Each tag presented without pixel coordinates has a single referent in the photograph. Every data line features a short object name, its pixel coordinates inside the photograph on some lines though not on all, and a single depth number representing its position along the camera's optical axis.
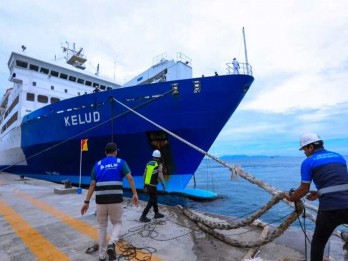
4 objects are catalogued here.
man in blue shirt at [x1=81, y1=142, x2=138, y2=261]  3.25
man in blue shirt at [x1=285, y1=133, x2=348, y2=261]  2.44
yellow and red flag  9.88
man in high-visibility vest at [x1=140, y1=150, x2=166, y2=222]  5.32
